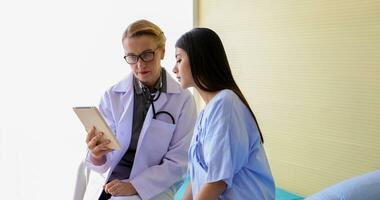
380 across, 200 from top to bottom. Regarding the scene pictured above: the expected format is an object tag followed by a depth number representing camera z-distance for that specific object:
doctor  1.26
